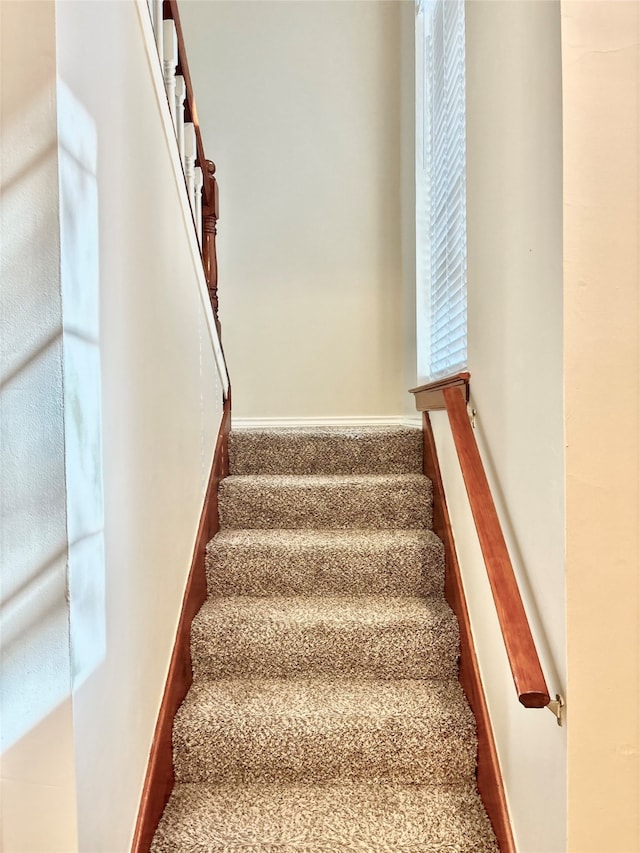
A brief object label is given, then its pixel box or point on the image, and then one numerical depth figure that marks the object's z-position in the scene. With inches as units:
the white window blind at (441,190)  82.7
